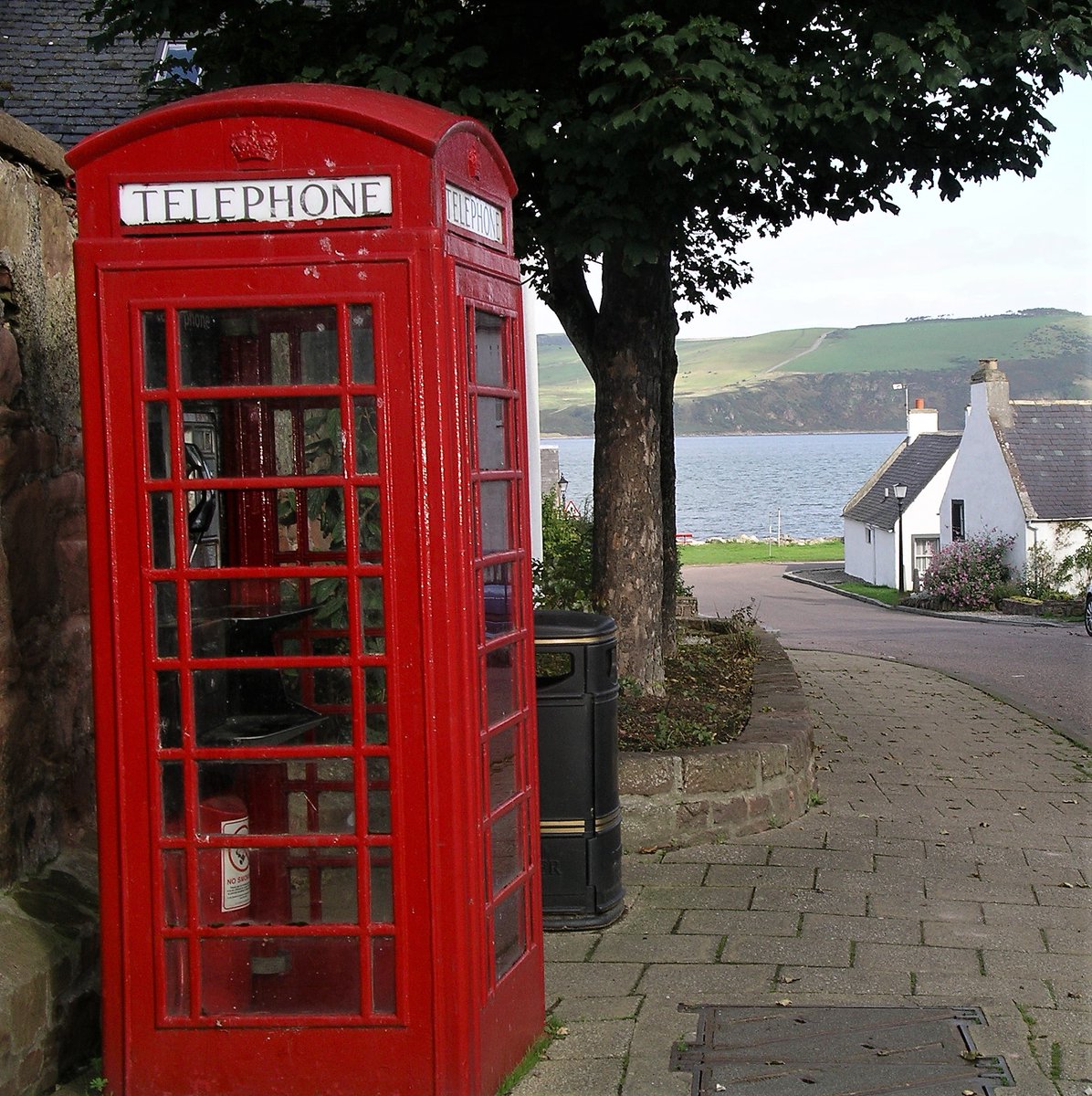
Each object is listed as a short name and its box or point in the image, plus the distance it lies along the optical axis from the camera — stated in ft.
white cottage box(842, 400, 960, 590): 162.61
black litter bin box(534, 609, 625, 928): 19.25
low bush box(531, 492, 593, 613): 42.27
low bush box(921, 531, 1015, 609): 128.57
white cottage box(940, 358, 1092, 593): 132.26
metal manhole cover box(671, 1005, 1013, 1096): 13.78
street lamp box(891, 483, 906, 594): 154.51
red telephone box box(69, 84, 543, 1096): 11.99
